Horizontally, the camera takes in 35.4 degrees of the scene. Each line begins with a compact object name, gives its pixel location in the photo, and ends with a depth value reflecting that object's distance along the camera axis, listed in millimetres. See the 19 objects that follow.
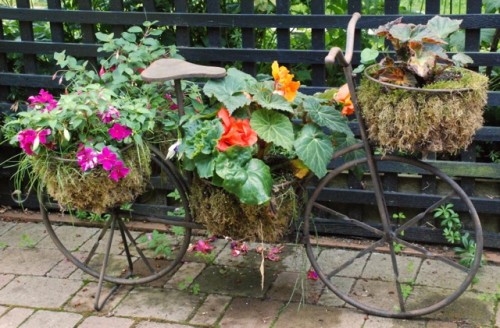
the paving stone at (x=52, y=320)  3818
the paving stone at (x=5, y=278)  4259
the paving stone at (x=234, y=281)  4055
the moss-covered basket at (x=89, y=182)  3719
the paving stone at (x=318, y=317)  3715
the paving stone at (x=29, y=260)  4402
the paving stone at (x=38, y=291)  4043
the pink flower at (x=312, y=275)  4092
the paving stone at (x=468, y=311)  3689
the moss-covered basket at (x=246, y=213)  3631
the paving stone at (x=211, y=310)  3797
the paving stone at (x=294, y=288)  3953
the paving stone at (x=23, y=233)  4777
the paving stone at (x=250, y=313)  3754
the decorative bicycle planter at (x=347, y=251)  3615
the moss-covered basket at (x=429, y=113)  3270
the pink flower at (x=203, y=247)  4305
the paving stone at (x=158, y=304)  3865
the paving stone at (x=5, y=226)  4951
